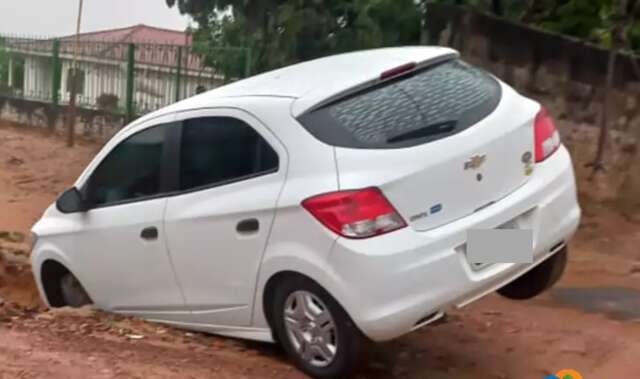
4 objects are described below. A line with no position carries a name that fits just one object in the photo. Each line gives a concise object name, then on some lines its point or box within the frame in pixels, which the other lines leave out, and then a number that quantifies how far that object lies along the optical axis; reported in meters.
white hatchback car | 5.16
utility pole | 18.64
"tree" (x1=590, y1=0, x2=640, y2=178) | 9.73
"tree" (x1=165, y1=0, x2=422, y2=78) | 12.95
